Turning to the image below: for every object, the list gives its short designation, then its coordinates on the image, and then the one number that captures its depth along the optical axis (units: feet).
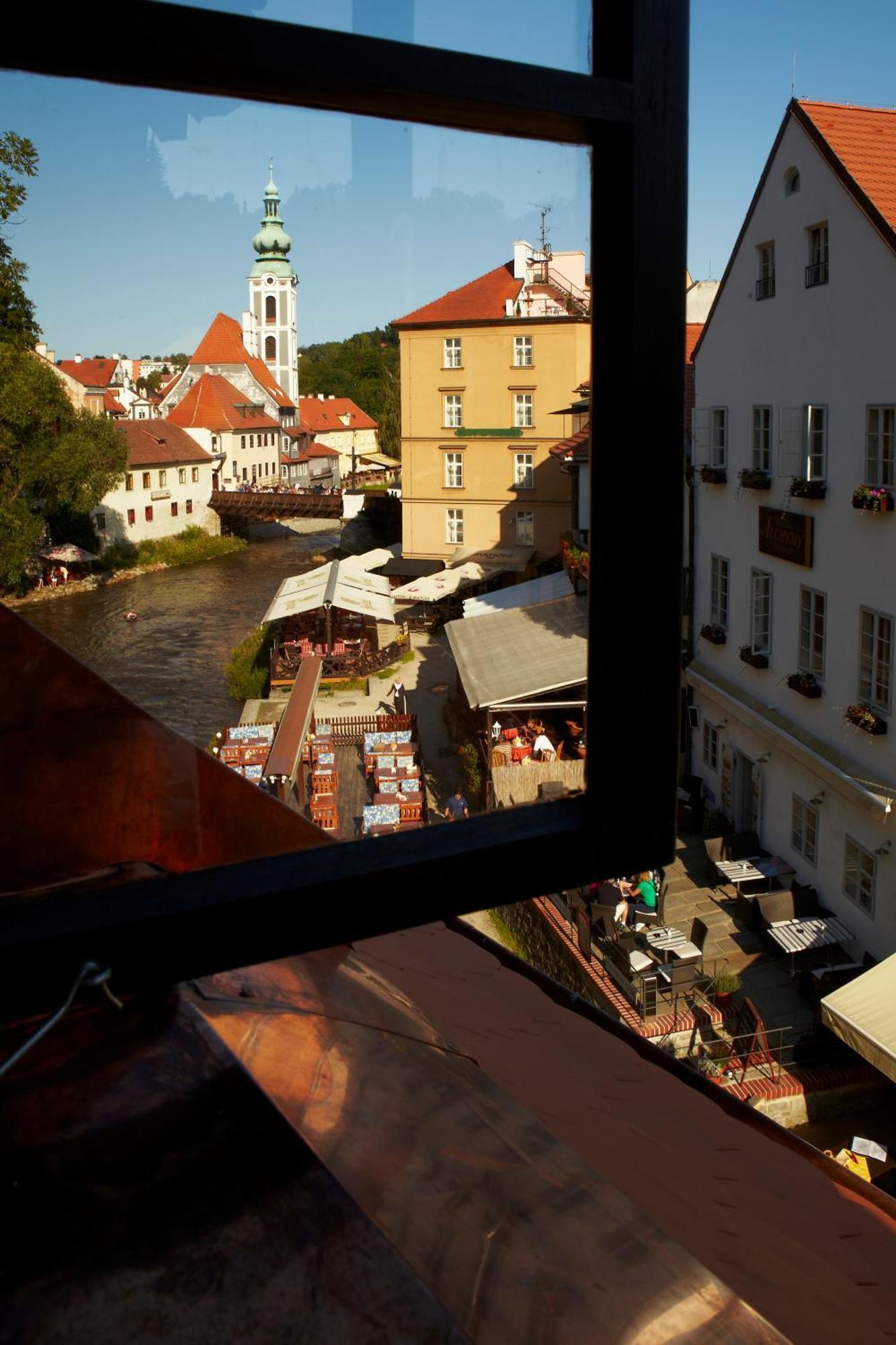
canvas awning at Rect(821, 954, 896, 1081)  26.00
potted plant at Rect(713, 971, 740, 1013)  31.78
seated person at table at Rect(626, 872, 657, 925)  35.22
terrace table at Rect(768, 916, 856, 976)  34.06
